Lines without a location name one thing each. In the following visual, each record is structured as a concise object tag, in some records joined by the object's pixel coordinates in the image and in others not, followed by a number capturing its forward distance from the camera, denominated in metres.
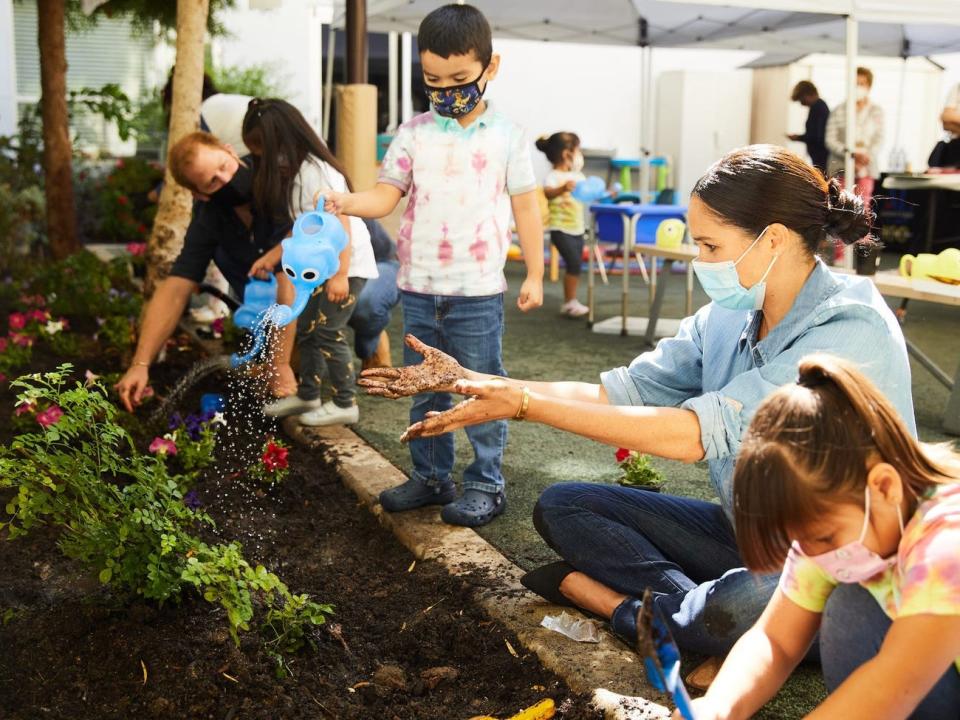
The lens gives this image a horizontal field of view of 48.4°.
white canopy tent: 9.38
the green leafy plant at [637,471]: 3.54
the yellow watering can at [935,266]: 4.55
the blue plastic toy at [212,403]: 4.31
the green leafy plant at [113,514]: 2.32
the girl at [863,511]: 1.40
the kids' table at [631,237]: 6.71
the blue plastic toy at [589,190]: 8.80
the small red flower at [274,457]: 3.65
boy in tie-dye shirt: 3.38
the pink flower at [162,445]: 3.32
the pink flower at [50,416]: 3.10
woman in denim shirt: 2.03
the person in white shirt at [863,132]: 9.21
